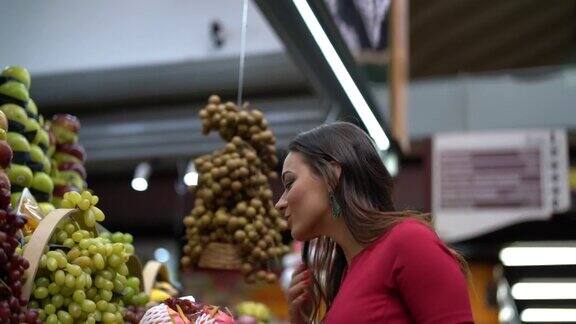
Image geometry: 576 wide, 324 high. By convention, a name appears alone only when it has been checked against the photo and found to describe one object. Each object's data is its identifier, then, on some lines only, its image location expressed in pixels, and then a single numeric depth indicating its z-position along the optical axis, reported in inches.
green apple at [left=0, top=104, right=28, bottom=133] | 88.4
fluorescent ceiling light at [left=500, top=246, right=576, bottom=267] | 289.4
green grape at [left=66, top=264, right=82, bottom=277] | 67.9
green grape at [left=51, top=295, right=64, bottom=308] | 67.3
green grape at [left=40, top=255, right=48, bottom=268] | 67.5
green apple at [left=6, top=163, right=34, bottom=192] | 86.1
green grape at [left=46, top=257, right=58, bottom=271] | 67.0
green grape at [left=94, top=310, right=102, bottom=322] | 69.9
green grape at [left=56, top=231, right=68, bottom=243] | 72.9
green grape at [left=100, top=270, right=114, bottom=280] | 72.7
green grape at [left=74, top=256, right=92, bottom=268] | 69.7
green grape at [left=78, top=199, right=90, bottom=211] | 76.3
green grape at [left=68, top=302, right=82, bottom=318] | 67.5
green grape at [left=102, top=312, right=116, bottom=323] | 71.2
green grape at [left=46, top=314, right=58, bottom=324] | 65.7
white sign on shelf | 237.8
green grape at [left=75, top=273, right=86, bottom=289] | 67.8
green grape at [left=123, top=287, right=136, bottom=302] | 78.0
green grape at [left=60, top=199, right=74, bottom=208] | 76.3
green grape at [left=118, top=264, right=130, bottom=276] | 75.8
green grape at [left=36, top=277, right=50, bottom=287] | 67.2
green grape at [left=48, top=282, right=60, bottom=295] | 67.1
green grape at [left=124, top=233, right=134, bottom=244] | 82.6
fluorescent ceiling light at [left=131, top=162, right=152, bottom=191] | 337.2
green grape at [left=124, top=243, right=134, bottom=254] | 80.1
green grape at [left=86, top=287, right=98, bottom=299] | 70.4
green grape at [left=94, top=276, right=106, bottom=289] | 71.4
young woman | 60.4
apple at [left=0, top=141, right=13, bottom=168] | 70.2
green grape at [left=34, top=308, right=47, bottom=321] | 65.6
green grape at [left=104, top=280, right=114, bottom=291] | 71.9
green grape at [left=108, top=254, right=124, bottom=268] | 73.3
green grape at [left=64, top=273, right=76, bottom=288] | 67.1
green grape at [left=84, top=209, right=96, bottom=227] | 76.5
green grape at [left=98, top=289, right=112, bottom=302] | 71.6
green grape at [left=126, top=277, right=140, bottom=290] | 79.5
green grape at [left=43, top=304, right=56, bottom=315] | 66.4
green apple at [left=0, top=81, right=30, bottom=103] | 89.7
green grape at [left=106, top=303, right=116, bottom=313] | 71.6
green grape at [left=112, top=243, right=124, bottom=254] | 73.4
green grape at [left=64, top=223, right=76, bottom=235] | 73.7
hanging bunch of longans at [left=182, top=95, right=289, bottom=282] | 100.1
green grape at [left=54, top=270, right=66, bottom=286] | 66.9
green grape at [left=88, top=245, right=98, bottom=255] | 71.3
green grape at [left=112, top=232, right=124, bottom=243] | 82.0
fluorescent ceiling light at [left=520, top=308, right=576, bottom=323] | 316.8
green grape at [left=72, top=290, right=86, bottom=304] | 67.8
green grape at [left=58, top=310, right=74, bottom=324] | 66.8
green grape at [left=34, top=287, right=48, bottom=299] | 66.1
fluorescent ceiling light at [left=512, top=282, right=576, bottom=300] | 301.3
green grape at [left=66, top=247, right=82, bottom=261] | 70.5
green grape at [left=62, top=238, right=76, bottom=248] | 72.0
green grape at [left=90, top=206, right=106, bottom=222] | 78.0
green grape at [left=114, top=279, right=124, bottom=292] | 74.9
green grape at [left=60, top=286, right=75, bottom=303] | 67.7
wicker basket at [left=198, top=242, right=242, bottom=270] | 100.0
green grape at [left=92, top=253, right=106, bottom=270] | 70.7
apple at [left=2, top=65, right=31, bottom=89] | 91.0
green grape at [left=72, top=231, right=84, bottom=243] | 72.8
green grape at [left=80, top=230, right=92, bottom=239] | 73.6
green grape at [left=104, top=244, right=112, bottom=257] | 72.4
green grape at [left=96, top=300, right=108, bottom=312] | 70.3
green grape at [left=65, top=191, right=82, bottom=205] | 76.2
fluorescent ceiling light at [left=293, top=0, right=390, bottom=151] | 107.2
